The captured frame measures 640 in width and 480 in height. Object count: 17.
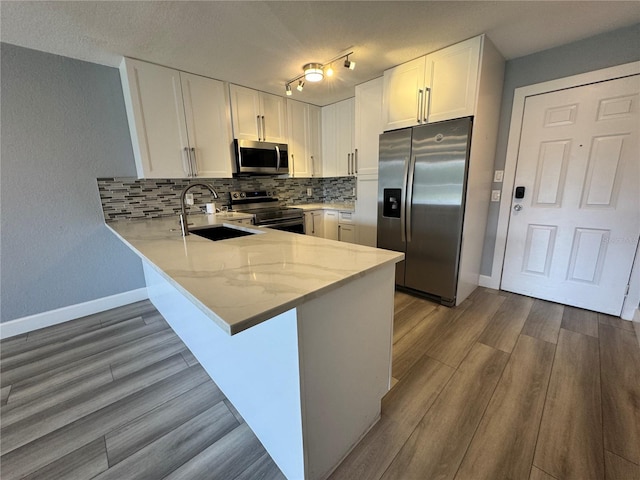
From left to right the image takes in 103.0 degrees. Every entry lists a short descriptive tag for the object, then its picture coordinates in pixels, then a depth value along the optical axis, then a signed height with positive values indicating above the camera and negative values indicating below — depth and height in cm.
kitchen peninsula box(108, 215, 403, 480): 87 -59
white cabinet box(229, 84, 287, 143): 298 +91
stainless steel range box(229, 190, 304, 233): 312 -27
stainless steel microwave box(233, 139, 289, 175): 303 +40
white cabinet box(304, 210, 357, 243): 348 -50
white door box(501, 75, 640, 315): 211 -11
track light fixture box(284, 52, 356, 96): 242 +115
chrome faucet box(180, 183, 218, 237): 169 -19
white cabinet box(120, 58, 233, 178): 238 +70
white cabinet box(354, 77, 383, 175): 287 +73
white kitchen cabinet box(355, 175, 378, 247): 308 -26
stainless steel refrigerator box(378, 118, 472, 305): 229 -13
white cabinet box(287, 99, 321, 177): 354 +73
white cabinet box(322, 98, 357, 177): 355 +70
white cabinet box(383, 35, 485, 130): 213 +91
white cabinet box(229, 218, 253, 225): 269 -32
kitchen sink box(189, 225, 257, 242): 216 -36
